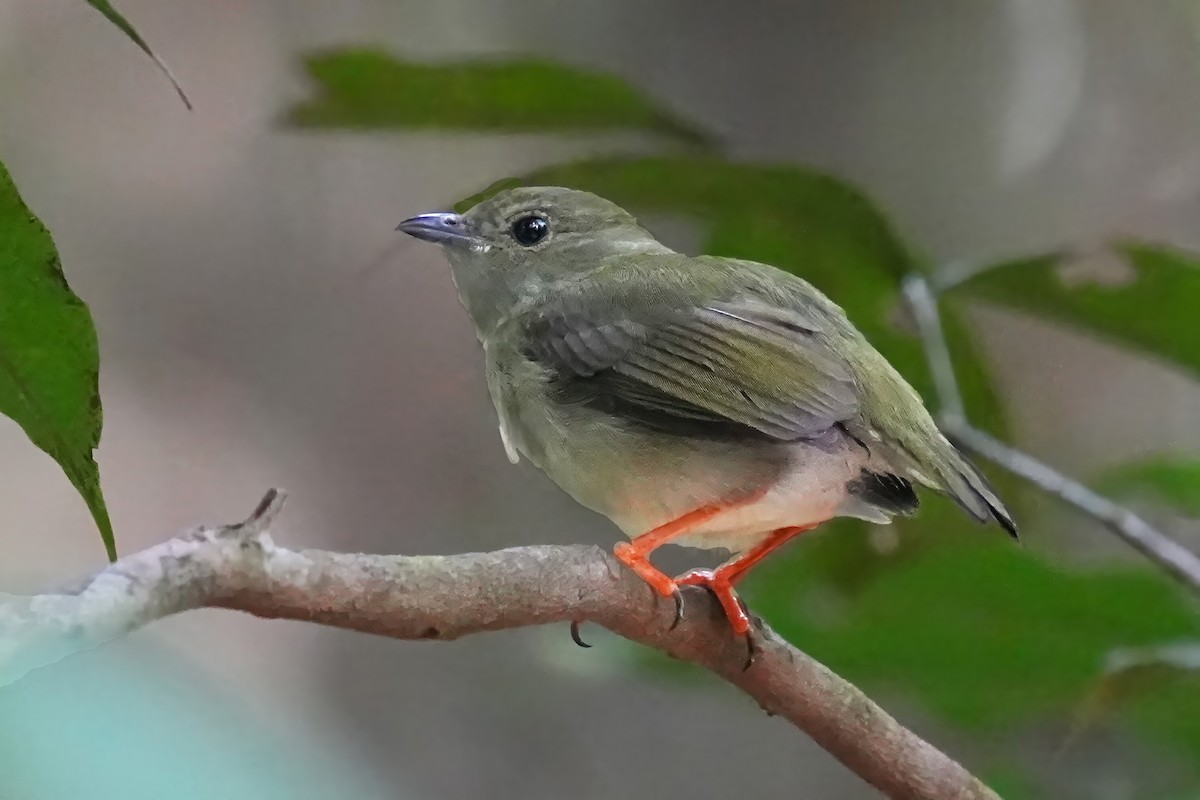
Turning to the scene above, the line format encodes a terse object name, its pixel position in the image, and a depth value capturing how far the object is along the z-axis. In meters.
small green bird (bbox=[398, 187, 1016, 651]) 3.01
